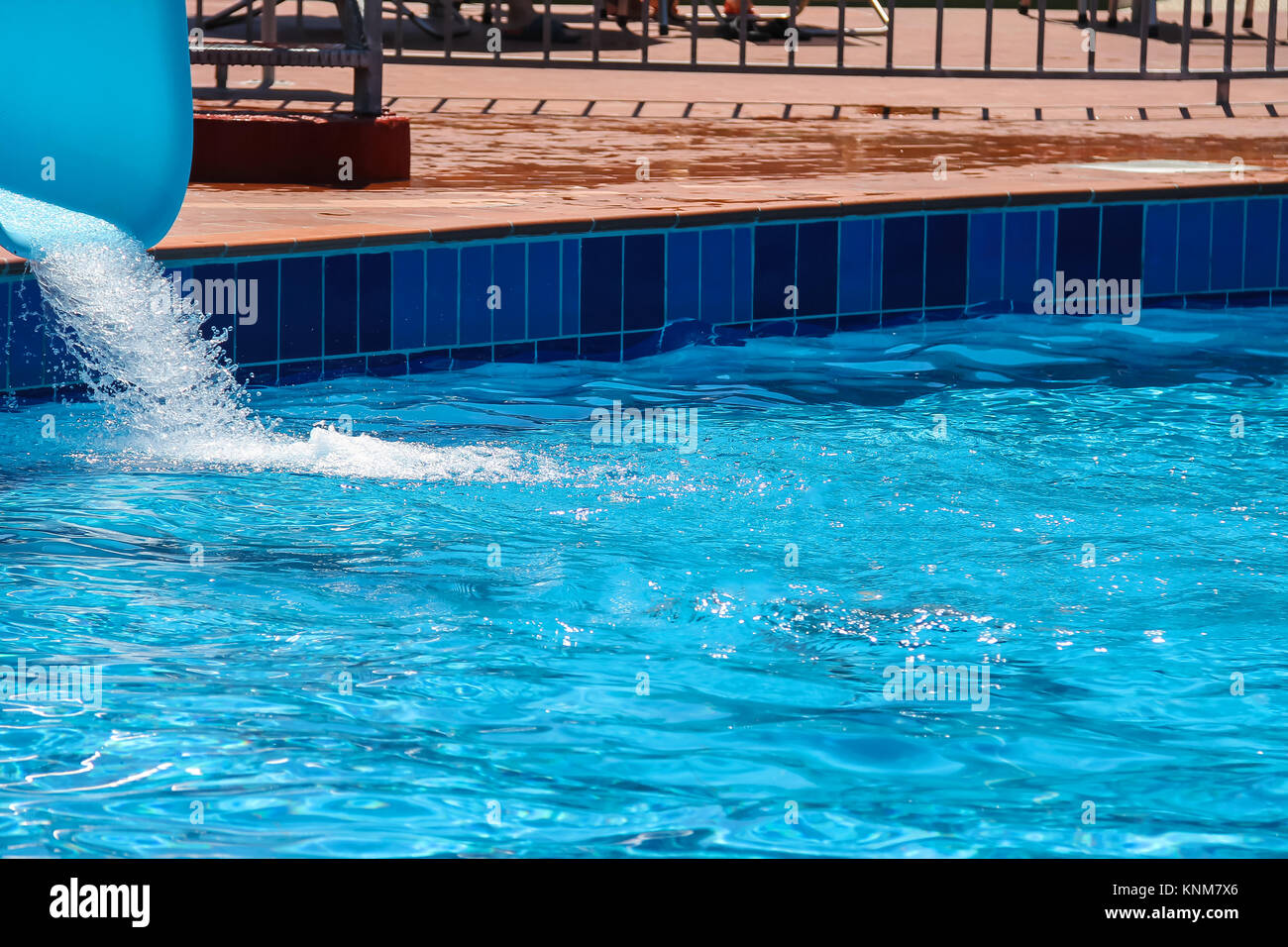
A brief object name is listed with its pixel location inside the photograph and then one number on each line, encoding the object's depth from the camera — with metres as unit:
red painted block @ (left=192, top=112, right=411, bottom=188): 13.29
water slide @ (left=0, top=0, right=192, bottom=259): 8.18
